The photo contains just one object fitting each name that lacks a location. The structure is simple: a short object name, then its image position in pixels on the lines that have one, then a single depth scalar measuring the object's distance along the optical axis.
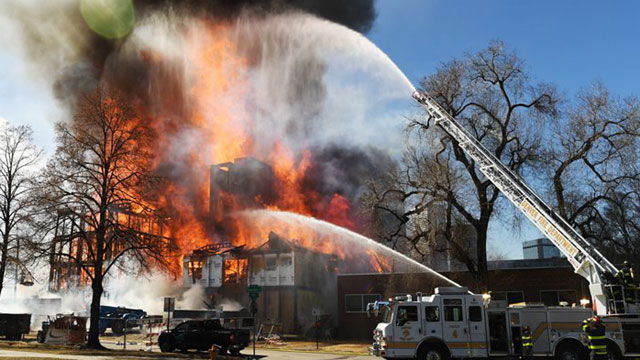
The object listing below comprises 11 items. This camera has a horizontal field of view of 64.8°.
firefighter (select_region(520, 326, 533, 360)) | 16.41
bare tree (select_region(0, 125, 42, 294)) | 30.92
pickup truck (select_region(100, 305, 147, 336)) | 42.94
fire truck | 16.33
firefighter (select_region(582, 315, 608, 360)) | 14.63
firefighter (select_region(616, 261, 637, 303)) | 16.23
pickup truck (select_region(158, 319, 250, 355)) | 23.30
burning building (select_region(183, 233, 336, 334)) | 45.75
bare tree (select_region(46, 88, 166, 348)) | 25.31
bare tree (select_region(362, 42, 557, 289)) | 27.55
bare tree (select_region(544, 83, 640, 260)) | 25.11
